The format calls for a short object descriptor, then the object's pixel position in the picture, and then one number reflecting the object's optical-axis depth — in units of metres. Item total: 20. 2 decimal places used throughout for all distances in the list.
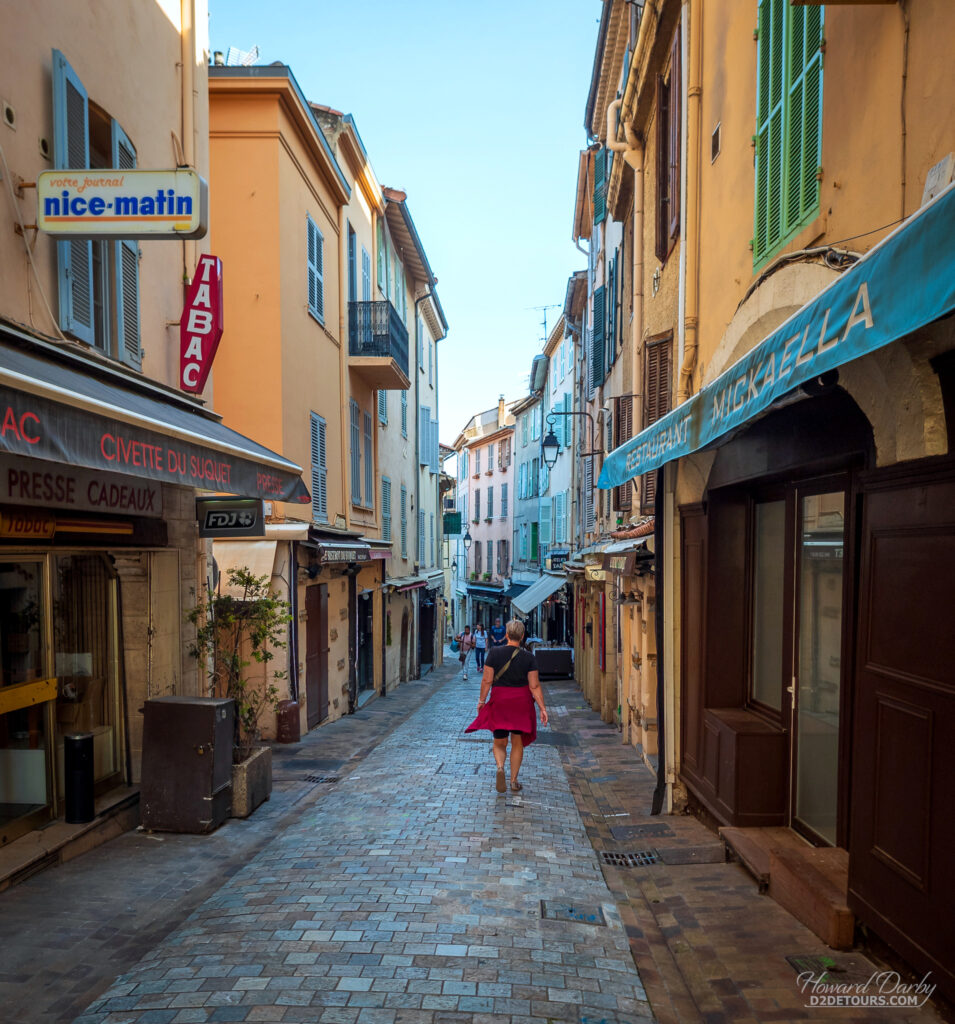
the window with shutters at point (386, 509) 21.12
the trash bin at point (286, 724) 12.02
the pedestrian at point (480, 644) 27.69
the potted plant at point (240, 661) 7.73
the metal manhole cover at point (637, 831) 7.10
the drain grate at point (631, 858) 6.37
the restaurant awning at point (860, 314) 2.47
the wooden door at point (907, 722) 3.53
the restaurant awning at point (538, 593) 22.03
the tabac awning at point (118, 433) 4.16
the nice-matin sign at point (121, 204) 5.90
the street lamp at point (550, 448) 18.52
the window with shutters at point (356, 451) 17.75
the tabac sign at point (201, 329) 8.91
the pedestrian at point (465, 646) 29.02
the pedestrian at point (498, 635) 26.63
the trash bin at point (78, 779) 6.70
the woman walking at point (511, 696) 7.84
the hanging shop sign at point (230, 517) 8.76
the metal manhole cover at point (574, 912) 4.98
